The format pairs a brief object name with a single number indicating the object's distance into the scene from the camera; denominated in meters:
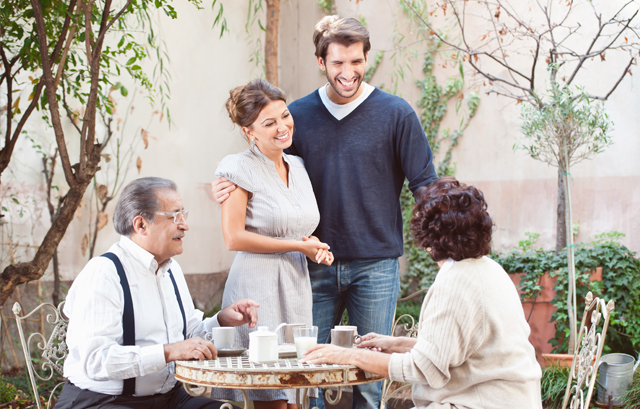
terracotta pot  5.27
